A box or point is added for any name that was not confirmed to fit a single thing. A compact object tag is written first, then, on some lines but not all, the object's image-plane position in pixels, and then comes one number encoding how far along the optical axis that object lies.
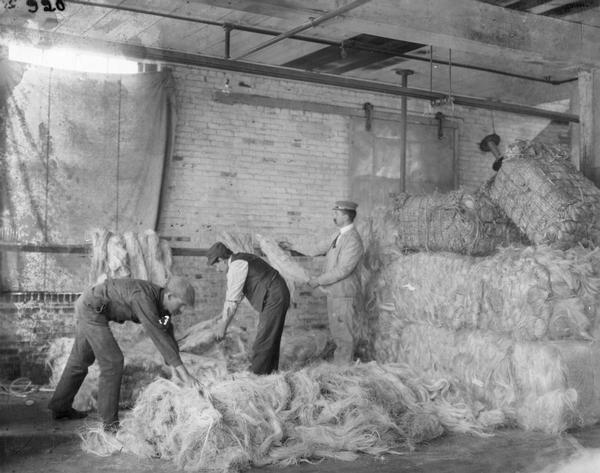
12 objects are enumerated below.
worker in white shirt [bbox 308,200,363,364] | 9.02
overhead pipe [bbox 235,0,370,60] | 6.99
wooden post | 8.83
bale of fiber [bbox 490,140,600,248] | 7.29
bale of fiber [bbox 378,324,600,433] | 6.74
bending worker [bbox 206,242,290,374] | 7.75
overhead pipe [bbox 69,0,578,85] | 8.49
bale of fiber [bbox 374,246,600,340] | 6.95
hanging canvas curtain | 9.28
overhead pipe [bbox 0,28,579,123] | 7.34
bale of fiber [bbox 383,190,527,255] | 8.12
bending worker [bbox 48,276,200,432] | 6.10
